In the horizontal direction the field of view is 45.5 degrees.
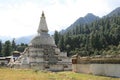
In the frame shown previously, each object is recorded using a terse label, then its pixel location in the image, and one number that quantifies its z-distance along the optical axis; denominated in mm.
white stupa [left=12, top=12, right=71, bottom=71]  28729
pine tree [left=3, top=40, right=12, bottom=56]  51694
